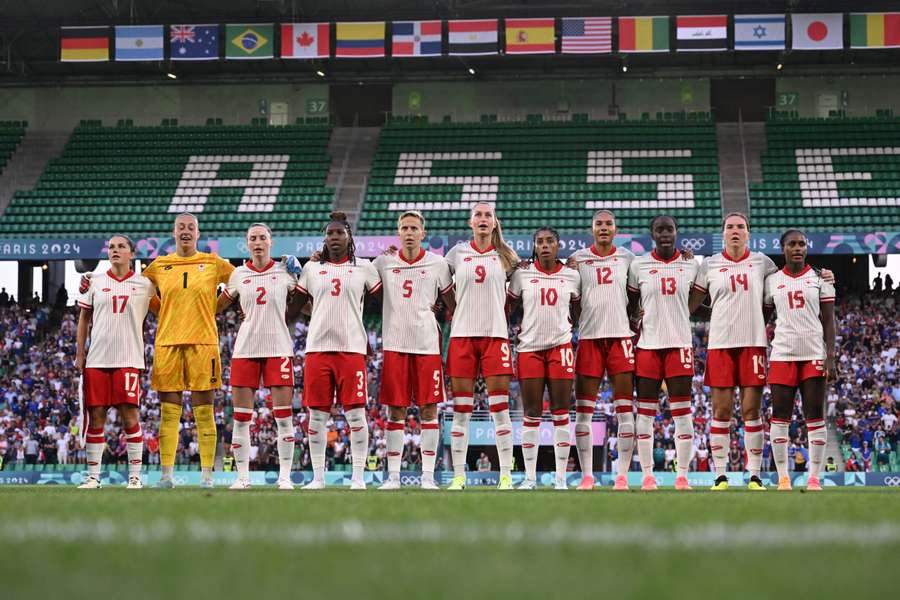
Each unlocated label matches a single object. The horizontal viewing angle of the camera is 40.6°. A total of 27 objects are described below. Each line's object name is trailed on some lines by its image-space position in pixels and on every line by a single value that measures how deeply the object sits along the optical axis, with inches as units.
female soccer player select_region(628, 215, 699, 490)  467.8
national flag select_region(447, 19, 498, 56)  1344.7
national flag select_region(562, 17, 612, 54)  1323.8
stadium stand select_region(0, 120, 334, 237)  1375.5
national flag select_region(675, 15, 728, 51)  1315.2
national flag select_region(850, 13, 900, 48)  1310.3
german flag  1379.2
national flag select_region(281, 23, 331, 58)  1364.4
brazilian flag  1373.0
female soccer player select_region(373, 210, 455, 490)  459.5
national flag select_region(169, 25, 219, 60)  1380.4
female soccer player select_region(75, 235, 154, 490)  479.2
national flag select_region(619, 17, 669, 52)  1318.9
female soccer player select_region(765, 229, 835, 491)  469.4
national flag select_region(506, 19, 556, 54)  1334.9
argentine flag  1379.2
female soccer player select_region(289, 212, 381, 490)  460.8
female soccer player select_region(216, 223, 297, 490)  472.7
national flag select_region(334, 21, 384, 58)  1358.3
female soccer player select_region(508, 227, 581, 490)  458.6
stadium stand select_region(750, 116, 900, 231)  1309.1
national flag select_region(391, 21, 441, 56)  1353.3
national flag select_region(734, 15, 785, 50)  1325.0
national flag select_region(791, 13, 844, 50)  1315.2
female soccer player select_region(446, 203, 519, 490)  456.8
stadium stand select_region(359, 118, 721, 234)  1364.4
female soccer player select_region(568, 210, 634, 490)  466.0
